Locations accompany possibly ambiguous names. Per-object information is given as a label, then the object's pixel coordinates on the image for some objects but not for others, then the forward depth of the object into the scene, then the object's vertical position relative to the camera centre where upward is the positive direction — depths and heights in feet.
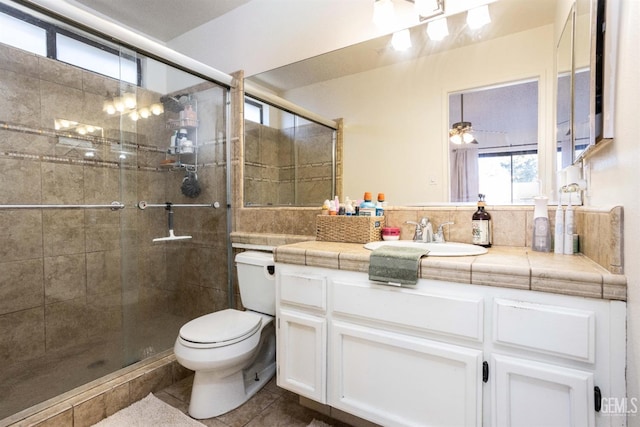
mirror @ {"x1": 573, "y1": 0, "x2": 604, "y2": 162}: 2.87 +1.40
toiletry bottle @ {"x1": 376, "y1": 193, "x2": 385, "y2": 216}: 5.17 +0.06
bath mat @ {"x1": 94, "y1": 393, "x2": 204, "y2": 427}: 4.60 -3.29
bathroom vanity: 2.65 -1.42
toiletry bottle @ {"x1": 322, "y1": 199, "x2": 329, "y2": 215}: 5.41 +0.02
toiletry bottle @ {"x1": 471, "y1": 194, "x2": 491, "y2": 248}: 4.36 -0.27
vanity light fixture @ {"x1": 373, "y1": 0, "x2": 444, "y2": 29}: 4.99 +3.45
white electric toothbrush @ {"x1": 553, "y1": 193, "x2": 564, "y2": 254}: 3.69 -0.31
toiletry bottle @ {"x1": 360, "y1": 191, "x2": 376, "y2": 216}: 5.07 +0.04
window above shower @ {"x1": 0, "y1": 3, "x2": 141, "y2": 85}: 5.57 +3.48
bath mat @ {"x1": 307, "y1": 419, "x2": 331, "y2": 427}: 4.56 -3.30
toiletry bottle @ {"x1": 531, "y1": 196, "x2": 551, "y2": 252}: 3.88 -0.26
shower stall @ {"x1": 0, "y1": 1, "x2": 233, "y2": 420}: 6.03 +0.19
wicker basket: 4.83 -0.31
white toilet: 4.56 -2.17
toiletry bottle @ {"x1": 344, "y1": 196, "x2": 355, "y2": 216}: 5.24 +0.01
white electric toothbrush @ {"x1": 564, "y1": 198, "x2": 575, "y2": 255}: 3.61 -0.27
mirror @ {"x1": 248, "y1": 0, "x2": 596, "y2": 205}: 4.37 +2.13
